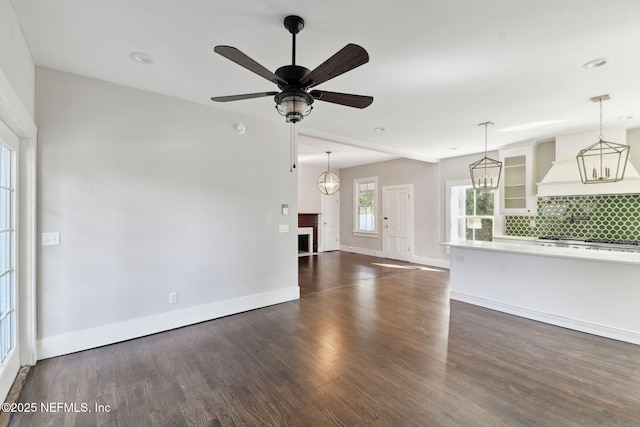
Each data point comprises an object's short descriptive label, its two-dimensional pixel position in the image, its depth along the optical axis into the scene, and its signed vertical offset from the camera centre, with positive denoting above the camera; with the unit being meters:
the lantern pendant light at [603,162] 4.16 +0.77
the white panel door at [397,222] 7.58 -0.27
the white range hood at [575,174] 4.17 +0.61
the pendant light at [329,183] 7.28 +0.77
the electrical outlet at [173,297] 3.29 -1.00
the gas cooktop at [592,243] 4.13 -0.48
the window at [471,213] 6.24 -0.02
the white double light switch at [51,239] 2.61 -0.24
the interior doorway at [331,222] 9.40 -0.32
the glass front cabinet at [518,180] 5.22 +0.62
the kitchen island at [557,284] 3.01 -0.91
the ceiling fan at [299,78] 1.56 +0.86
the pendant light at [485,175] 4.27 +0.60
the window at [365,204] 8.61 +0.25
